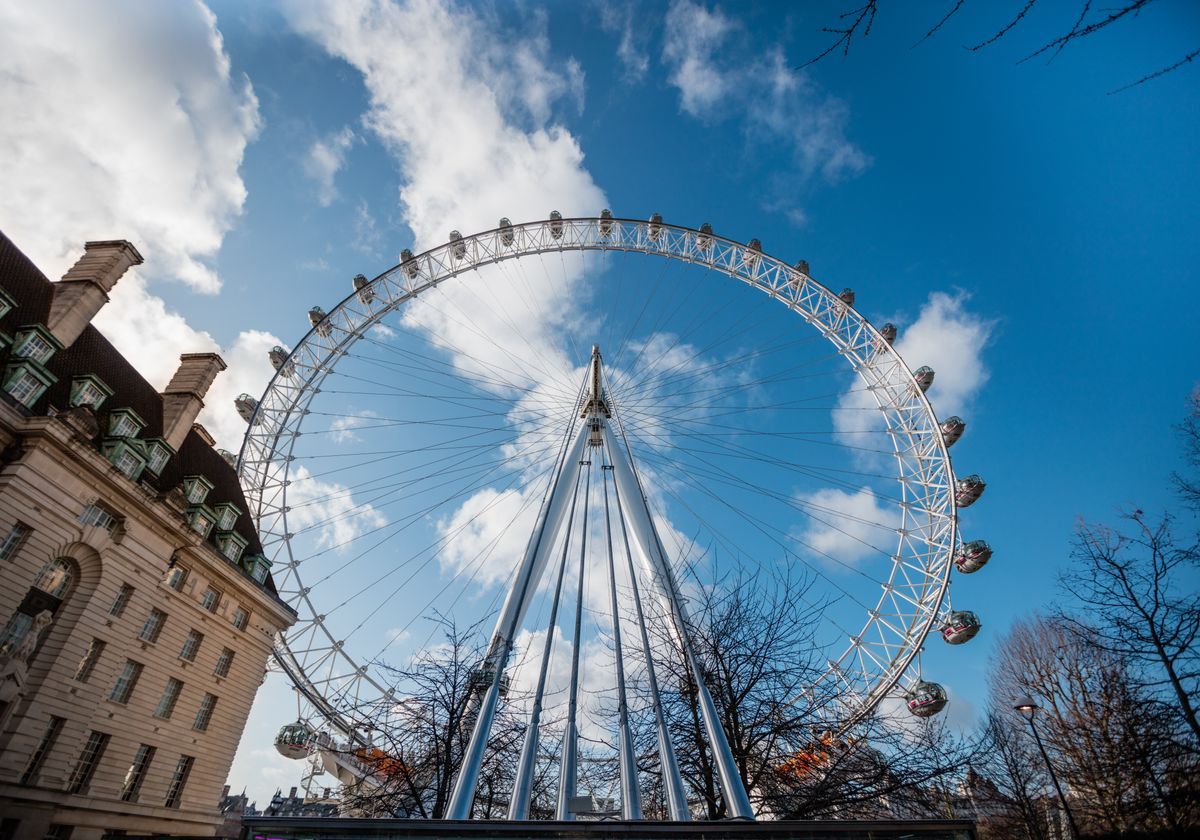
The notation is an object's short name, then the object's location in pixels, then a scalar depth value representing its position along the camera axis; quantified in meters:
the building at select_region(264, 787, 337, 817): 49.00
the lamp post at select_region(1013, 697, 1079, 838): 15.87
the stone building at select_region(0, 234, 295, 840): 22.16
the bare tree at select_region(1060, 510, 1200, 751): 13.73
